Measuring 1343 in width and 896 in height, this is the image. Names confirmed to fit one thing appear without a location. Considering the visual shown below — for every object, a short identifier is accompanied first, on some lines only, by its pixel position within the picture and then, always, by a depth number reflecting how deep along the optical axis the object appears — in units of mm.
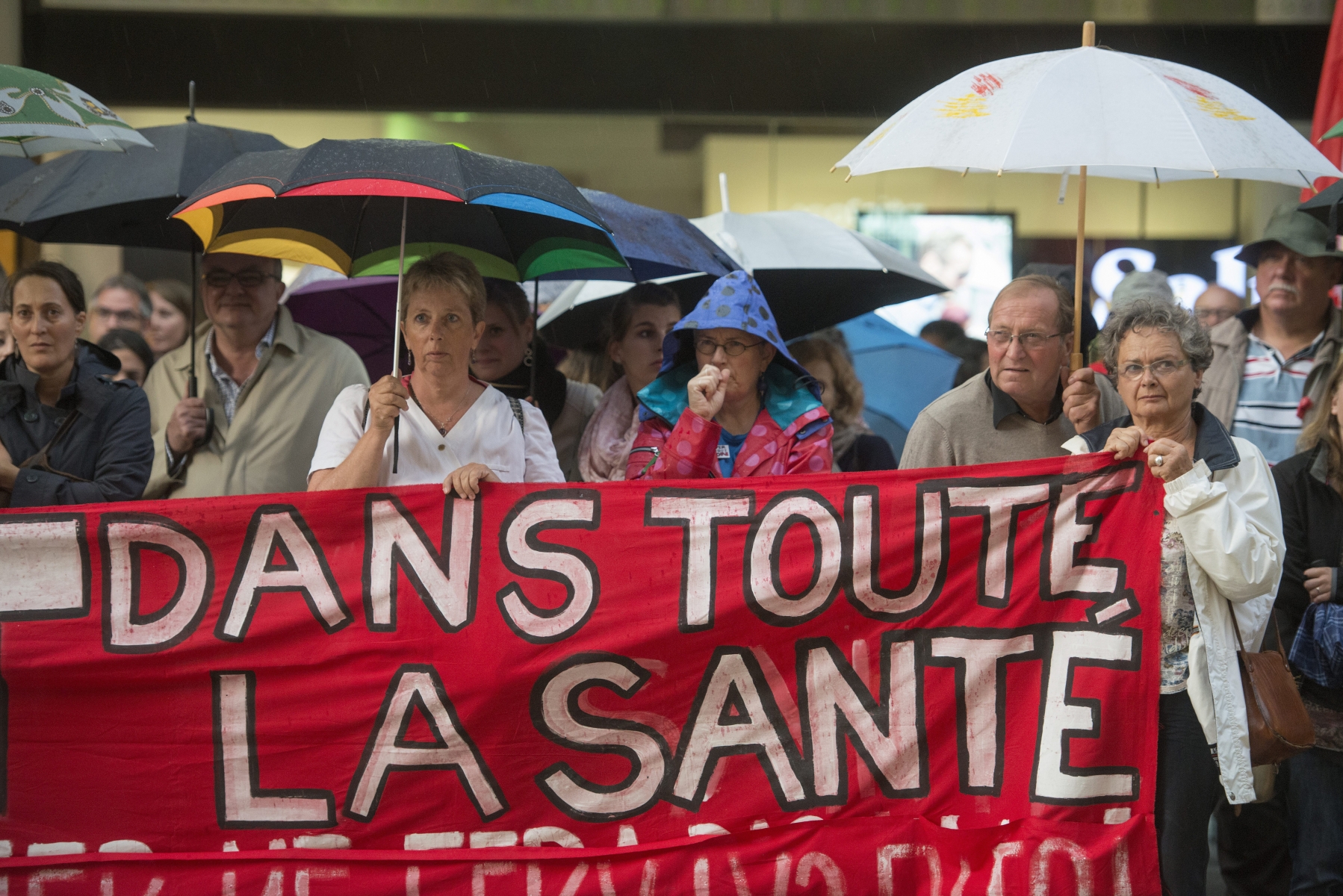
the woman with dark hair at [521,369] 10492
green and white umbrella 8164
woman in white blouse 7887
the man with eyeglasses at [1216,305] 13742
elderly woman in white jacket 6883
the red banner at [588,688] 7430
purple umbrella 13203
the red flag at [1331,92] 13898
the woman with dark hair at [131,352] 12641
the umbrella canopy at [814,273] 11906
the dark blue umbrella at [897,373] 14047
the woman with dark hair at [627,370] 9805
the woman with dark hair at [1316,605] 8242
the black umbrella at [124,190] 9258
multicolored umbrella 7066
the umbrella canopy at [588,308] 11992
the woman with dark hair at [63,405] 8625
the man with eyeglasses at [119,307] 13680
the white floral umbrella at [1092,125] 6996
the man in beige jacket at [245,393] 9789
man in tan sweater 8023
